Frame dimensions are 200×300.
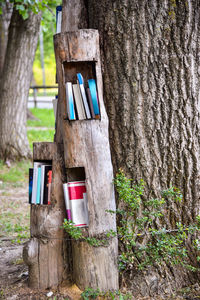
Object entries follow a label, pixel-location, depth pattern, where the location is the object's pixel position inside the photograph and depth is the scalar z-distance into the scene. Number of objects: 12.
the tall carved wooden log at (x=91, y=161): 5.62
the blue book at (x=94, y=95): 5.67
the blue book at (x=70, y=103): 5.61
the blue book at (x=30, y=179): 6.05
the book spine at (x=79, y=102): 5.66
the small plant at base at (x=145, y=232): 5.62
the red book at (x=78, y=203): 5.71
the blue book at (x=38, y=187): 5.96
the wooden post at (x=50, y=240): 5.91
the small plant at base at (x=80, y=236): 5.48
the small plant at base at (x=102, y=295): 5.62
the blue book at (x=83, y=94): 5.64
